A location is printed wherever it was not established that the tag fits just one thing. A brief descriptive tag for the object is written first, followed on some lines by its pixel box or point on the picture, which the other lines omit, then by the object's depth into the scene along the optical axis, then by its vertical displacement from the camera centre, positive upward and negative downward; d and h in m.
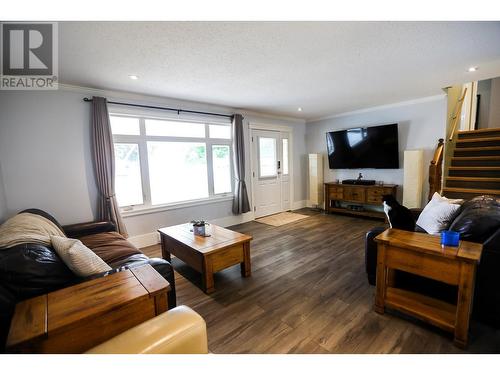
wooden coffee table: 2.22 -0.89
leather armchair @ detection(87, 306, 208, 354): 0.83 -0.66
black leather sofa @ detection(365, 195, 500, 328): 1.50 -0.77
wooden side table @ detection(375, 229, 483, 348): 1.40 -0.75
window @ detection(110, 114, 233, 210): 3.34 +0.11
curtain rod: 3.13 +0.94
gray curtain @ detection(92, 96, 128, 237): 2.95 +0.08
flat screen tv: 4.37 +0.29
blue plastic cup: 1.49 -0.53
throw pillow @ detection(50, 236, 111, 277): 1.41 -0.56
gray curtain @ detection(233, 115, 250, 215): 4.33 -0.08
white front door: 4.92 -0.18
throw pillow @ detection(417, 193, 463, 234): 2.07 -0.53
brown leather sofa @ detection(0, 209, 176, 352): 1.03 -0.58
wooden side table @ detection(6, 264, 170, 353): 0.91 -0.64
